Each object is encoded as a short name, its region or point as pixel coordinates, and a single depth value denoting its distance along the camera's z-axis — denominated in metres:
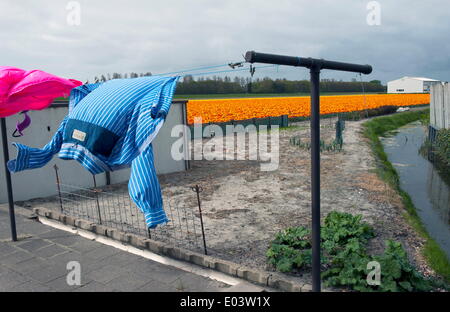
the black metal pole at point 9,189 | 7.13
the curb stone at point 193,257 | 5.43
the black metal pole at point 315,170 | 4.30
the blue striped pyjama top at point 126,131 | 5.33
